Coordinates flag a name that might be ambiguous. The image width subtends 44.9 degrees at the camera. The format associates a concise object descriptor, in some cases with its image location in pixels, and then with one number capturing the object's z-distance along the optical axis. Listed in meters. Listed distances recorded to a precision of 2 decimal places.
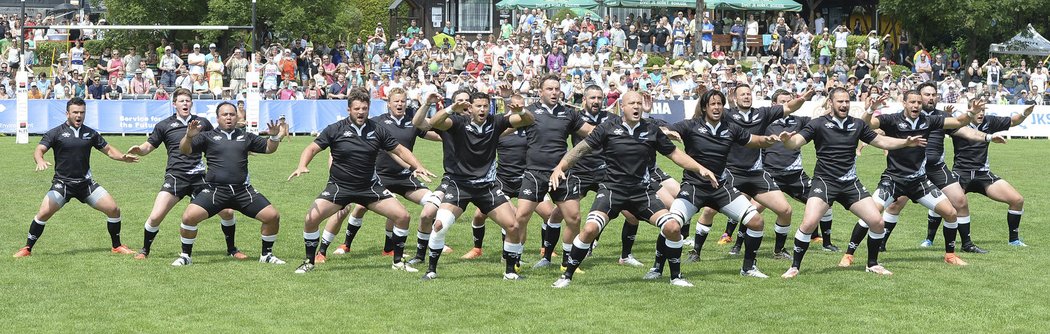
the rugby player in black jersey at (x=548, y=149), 14.31
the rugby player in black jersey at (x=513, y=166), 15.29
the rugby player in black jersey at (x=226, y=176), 14.84
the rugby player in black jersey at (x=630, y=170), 13.48
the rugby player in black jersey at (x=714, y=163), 13.83
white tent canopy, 52.50
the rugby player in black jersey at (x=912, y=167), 15.41
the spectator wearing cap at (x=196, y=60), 42.97
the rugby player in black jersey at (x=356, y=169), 14.32
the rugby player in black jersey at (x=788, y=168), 15.83
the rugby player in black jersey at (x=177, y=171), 15.42
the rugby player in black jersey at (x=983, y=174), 17.00
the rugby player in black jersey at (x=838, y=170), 14.34
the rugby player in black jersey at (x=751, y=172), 14.70
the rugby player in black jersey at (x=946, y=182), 16.23
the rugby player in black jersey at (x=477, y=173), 13.96
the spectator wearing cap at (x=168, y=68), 42.19
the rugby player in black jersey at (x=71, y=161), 15.84
